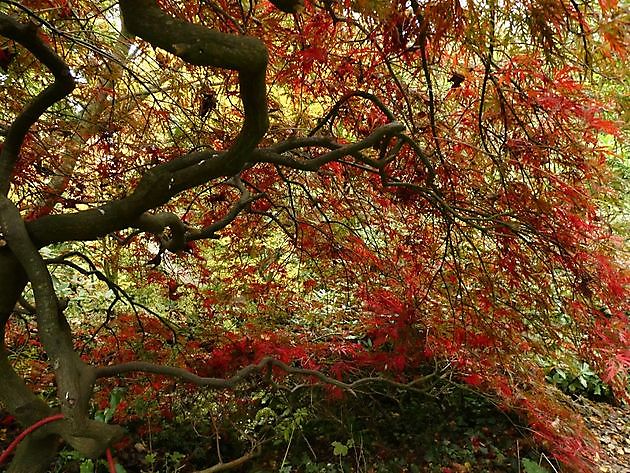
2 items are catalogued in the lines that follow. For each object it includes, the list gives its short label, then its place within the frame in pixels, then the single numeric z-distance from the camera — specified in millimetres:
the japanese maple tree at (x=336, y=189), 1366
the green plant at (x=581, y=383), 4582
